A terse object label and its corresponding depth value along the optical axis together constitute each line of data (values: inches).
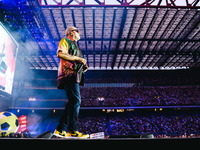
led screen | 172.4
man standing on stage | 84.3
